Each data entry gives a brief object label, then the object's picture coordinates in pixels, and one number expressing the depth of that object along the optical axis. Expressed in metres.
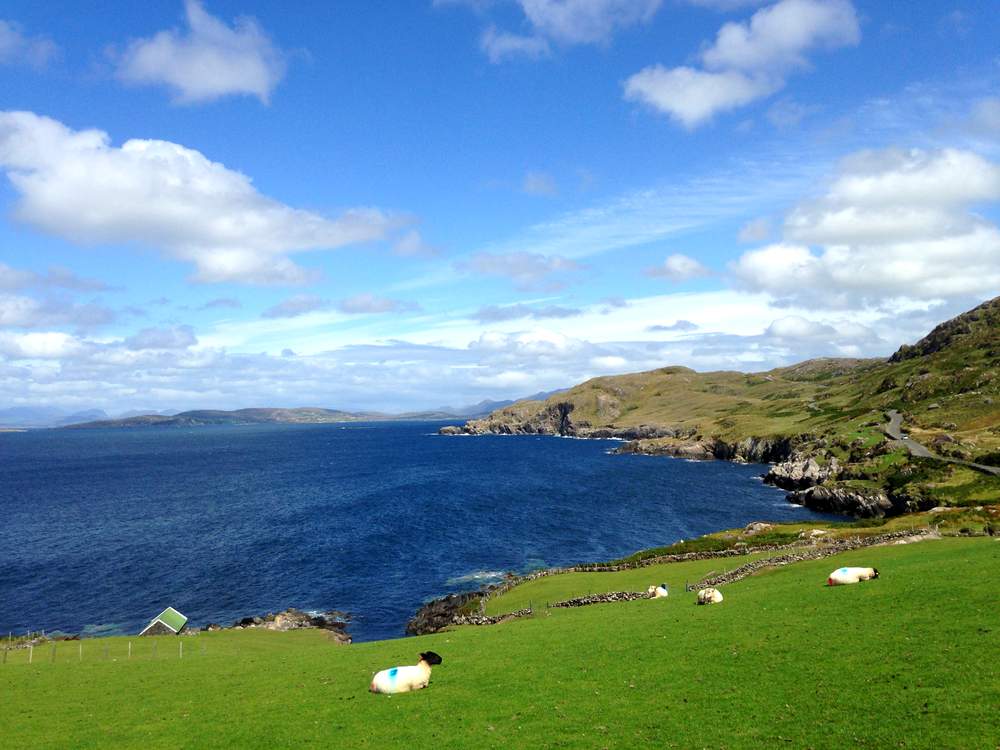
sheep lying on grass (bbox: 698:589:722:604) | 37.74
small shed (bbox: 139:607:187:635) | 51.66
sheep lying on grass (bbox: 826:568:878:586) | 34.66
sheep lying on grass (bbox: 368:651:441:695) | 26.02
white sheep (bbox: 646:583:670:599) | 45.99
